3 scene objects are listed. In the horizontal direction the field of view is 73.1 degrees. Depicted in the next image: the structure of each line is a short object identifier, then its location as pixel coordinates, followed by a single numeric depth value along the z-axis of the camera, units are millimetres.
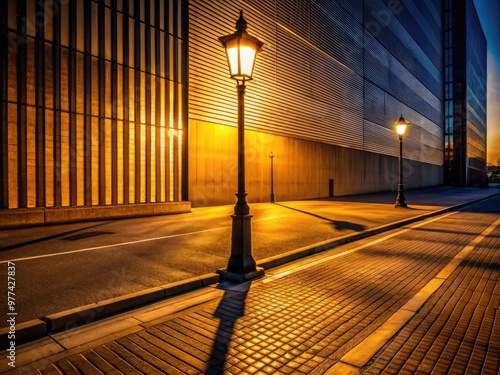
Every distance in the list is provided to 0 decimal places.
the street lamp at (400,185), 17011
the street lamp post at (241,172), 5445
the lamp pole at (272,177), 22012
